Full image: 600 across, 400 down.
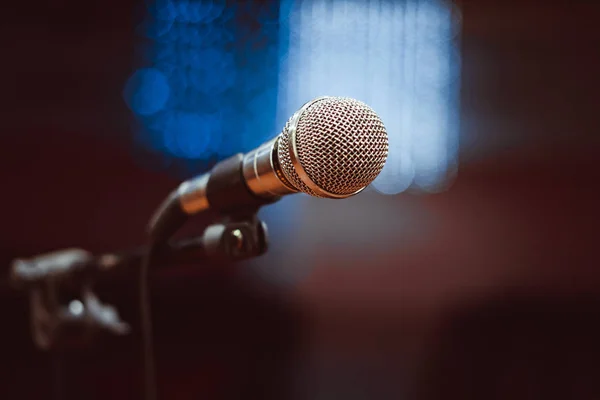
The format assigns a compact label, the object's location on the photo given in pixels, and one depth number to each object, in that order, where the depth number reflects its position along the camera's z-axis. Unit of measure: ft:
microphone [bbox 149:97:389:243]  1.90
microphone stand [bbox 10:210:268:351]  3.13
